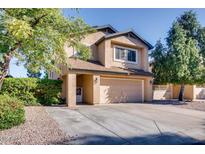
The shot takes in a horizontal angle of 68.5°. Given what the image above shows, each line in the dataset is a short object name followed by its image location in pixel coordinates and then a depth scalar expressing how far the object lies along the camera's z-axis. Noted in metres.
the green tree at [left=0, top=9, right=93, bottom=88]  6.73
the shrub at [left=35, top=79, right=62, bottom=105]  12.41
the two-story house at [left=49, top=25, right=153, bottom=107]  13.08
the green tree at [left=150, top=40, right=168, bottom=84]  15.76
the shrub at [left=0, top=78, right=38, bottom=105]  11.58
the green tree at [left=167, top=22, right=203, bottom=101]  14.43
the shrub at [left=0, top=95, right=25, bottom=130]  5.92
